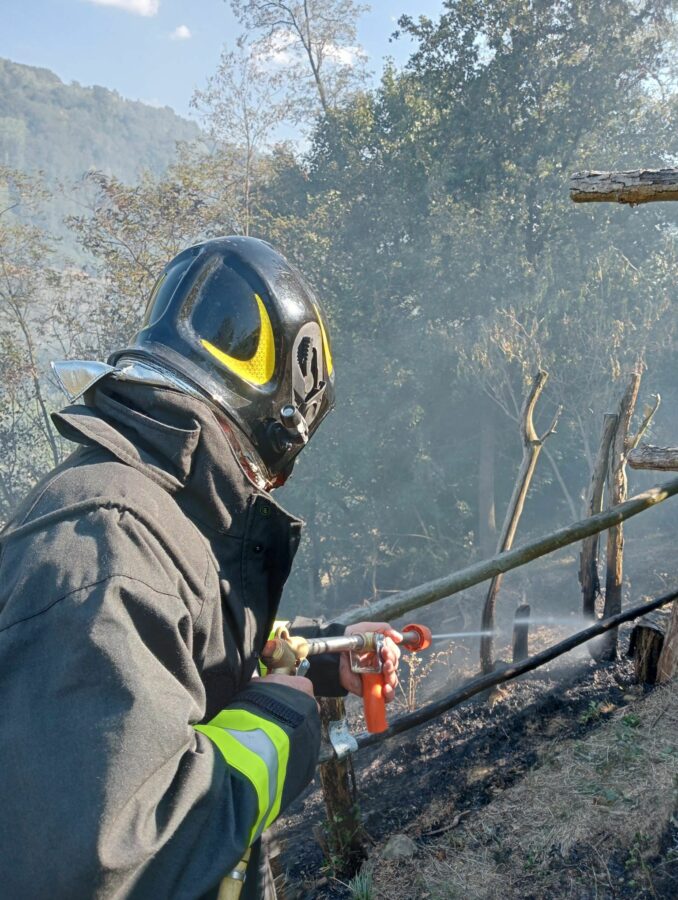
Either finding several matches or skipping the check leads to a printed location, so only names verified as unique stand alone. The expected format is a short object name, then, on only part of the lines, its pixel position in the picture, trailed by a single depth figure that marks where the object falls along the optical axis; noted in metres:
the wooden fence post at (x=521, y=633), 6.06
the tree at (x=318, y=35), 26.06
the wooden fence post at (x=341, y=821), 3.23
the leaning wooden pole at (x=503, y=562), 3.12
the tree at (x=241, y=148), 22.58
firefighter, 1.08
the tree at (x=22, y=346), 21.05
